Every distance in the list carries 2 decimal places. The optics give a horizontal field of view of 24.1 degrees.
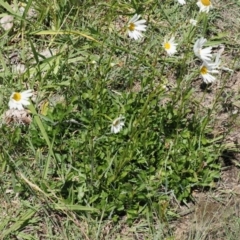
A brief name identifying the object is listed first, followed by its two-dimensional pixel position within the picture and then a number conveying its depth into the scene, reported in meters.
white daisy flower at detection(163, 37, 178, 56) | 2.56
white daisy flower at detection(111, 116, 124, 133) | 2.23
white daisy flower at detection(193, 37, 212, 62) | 2.26
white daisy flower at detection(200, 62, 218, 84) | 2.33
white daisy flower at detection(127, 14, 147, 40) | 2.47
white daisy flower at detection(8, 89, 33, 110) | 2.18
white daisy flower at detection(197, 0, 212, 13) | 2.60
